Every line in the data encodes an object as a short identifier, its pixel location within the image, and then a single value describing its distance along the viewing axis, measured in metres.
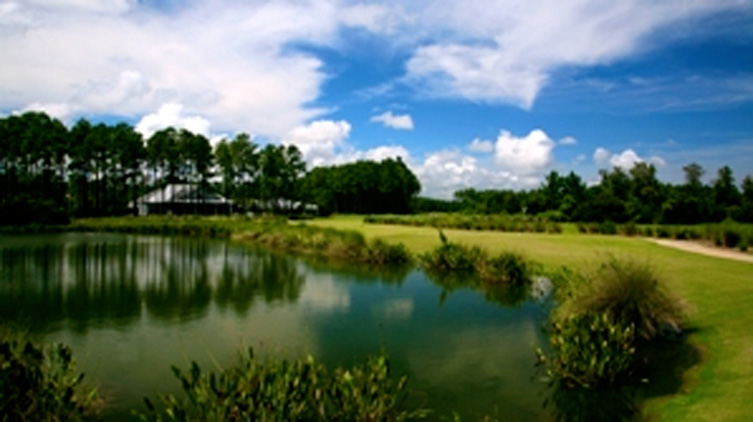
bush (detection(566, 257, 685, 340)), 10.60
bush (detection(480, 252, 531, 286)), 19.06
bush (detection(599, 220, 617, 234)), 36.09
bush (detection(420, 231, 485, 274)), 21.94
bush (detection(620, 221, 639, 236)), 35.12
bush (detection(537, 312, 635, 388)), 8.60
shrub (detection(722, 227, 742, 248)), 26.33
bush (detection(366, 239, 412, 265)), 24.98
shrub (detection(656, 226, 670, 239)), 33.97
